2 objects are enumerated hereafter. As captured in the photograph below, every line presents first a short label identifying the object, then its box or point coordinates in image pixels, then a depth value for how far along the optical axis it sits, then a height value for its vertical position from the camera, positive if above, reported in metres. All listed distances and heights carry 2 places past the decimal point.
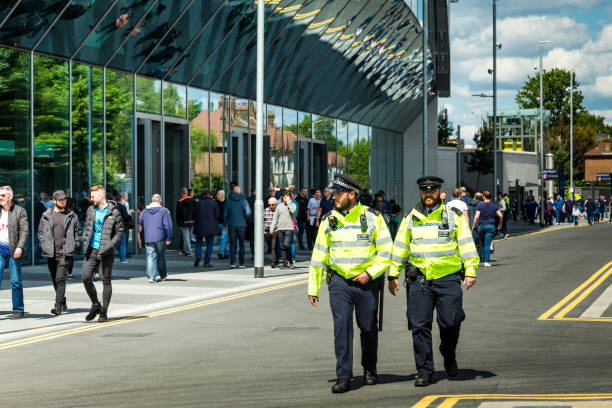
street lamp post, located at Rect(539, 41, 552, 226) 48.23 +0.60
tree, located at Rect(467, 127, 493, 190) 68.12 +1.85
